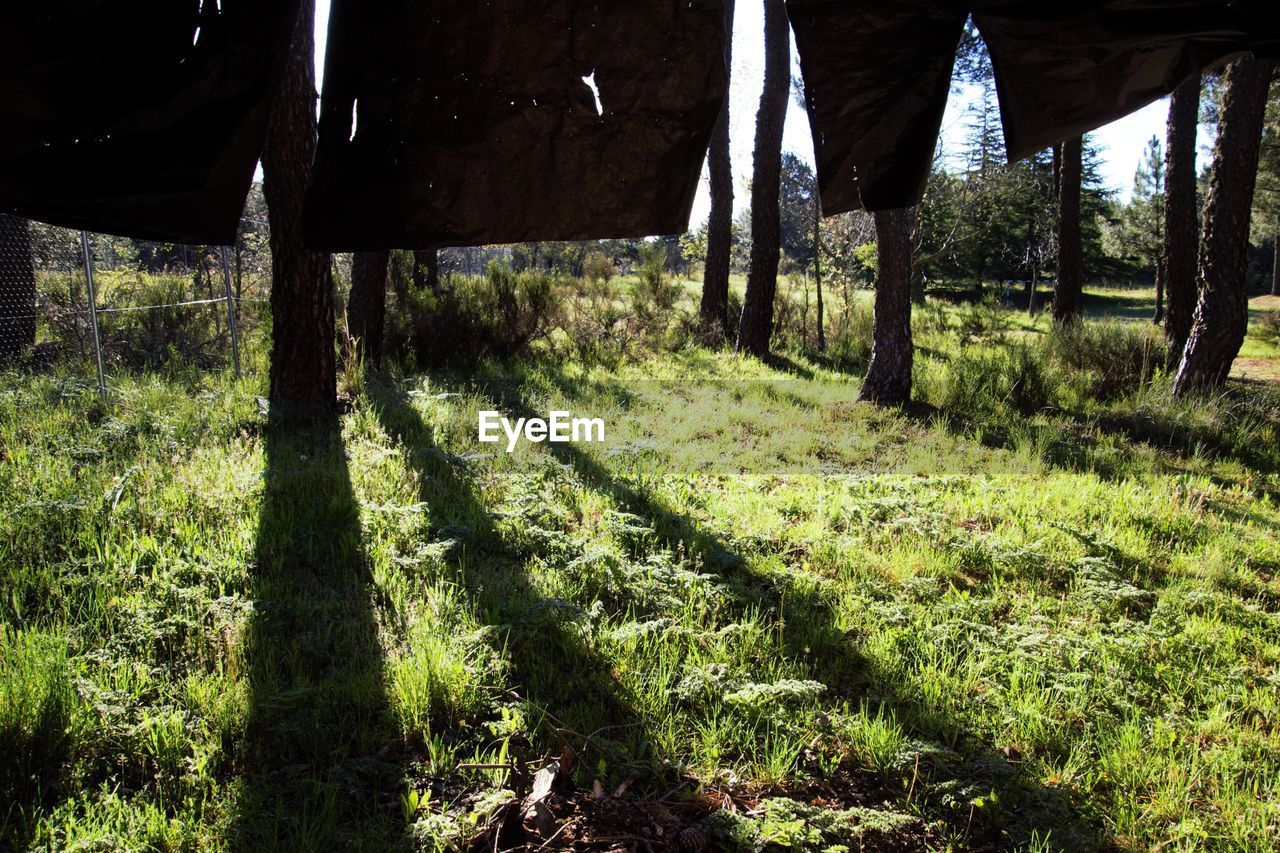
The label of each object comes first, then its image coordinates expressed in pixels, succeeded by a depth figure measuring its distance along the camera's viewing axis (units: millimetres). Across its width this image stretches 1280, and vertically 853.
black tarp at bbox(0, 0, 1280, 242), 1472
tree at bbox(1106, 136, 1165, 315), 28906
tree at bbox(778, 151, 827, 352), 14102
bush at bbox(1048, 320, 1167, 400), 9594
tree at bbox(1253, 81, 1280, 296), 20062
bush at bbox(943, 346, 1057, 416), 8797
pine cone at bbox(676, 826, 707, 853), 2275
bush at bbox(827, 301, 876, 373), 13195
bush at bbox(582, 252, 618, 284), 20030
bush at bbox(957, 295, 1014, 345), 14867
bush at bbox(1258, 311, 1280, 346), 18255
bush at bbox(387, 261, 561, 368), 10742
